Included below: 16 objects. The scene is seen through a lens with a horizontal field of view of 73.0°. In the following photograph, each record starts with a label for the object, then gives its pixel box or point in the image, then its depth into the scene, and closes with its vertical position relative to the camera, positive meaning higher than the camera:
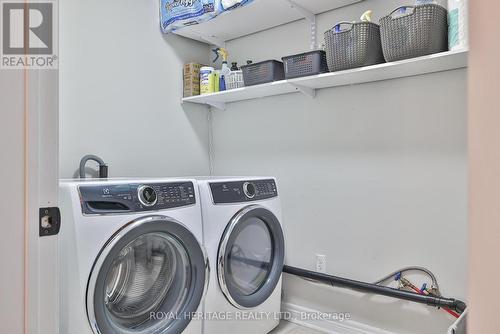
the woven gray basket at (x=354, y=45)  1.69 +0.63
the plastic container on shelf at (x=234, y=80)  2.30 +0.61
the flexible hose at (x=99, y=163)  1.90 +0.02
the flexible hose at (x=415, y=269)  1.76 -0.57
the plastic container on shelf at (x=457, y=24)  1.40 +0.62
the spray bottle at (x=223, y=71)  2.37 +0.69
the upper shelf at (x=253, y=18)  2.05 +1.00
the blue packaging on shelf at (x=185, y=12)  2.10 +1.00
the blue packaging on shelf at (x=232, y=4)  1.98 +0.98
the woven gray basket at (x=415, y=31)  1.51 +0.63
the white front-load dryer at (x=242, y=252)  1.65 -0.46
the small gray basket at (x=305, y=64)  1.91 +0.60
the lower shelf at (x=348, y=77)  1.59 +0.51
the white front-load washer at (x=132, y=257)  1.21 -0.36
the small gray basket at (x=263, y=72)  2.09 +0.61
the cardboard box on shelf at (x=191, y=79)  2.46 +0.65
